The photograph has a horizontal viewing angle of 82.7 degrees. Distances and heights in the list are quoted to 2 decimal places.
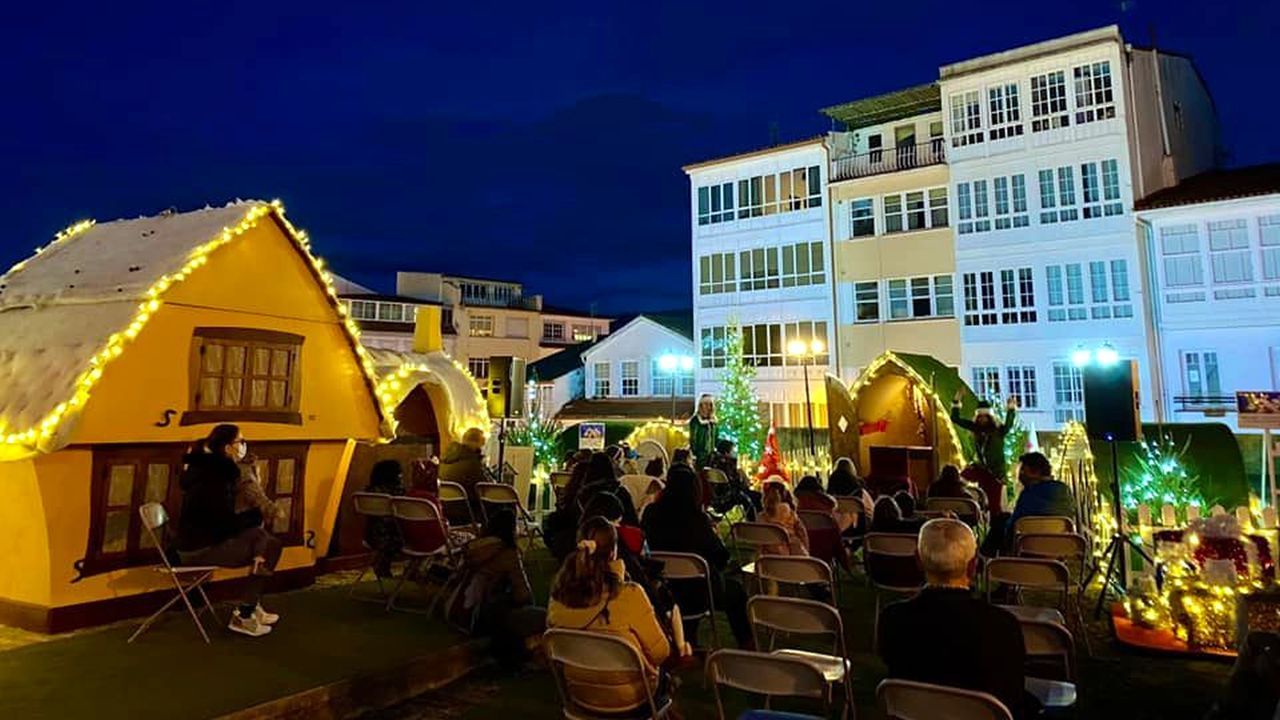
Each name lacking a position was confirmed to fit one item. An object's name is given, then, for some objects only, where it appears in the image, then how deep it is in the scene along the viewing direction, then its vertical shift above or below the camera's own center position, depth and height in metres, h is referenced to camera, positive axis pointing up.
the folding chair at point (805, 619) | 3.70 -0.98
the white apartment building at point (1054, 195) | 21.02 +7.06
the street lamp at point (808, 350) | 26.12 +2.85
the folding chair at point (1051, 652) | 3.40 -1.11
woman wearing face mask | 5.72 -0.71
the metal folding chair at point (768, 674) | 2.78 -0.96
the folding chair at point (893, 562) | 5.93 -1.11
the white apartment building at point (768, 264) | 26.58 +6.31
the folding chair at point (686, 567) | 5.06 -0.95
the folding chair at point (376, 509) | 6.71 -0.71
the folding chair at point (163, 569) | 5.41 -1.02
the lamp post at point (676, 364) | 32.77 +3.03
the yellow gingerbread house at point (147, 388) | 6.04 +0.43
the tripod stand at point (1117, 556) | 6.65 -1.25
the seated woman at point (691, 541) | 5.26 -0.86
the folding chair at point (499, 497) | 8.29 -0.74
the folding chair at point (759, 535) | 5.90 -0.87
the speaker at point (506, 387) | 12.24 +0.77
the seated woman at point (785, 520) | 6.02 -0.76
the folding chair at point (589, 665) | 3.15 -1.03
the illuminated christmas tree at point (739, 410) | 21.14 +0.63
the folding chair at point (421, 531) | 6.29 -0.87
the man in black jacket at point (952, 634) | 2.81 -0.81
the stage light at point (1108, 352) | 20.23 +2.10
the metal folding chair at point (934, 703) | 2.39 -0.93
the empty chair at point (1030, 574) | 4.77 -0.97
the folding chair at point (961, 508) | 7.76 -0.85
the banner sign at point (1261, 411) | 7.05 +0.15
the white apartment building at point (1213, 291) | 19.00 +3.64
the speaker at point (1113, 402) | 7.14 +0.25
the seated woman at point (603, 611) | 3.46 -0.88
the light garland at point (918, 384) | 13.71 +0.85
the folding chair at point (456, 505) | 8.10 -0.85
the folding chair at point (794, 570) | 4.96 -0.97
